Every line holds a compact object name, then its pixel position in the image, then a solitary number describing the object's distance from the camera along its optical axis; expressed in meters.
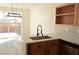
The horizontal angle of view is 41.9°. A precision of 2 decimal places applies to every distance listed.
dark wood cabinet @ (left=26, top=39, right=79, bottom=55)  1.33
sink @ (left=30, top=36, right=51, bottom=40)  1.37
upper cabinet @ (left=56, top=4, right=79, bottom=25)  1.42
